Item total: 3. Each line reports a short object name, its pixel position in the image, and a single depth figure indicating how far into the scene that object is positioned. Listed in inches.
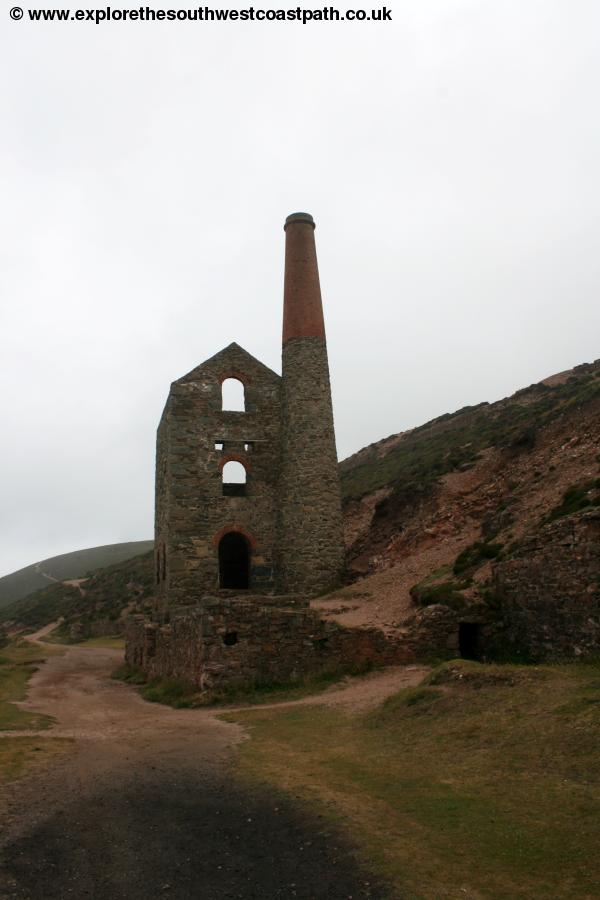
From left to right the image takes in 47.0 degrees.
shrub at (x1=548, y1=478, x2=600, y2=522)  566.3
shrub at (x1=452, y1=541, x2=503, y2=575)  659.4
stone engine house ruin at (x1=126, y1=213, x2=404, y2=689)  908.6
